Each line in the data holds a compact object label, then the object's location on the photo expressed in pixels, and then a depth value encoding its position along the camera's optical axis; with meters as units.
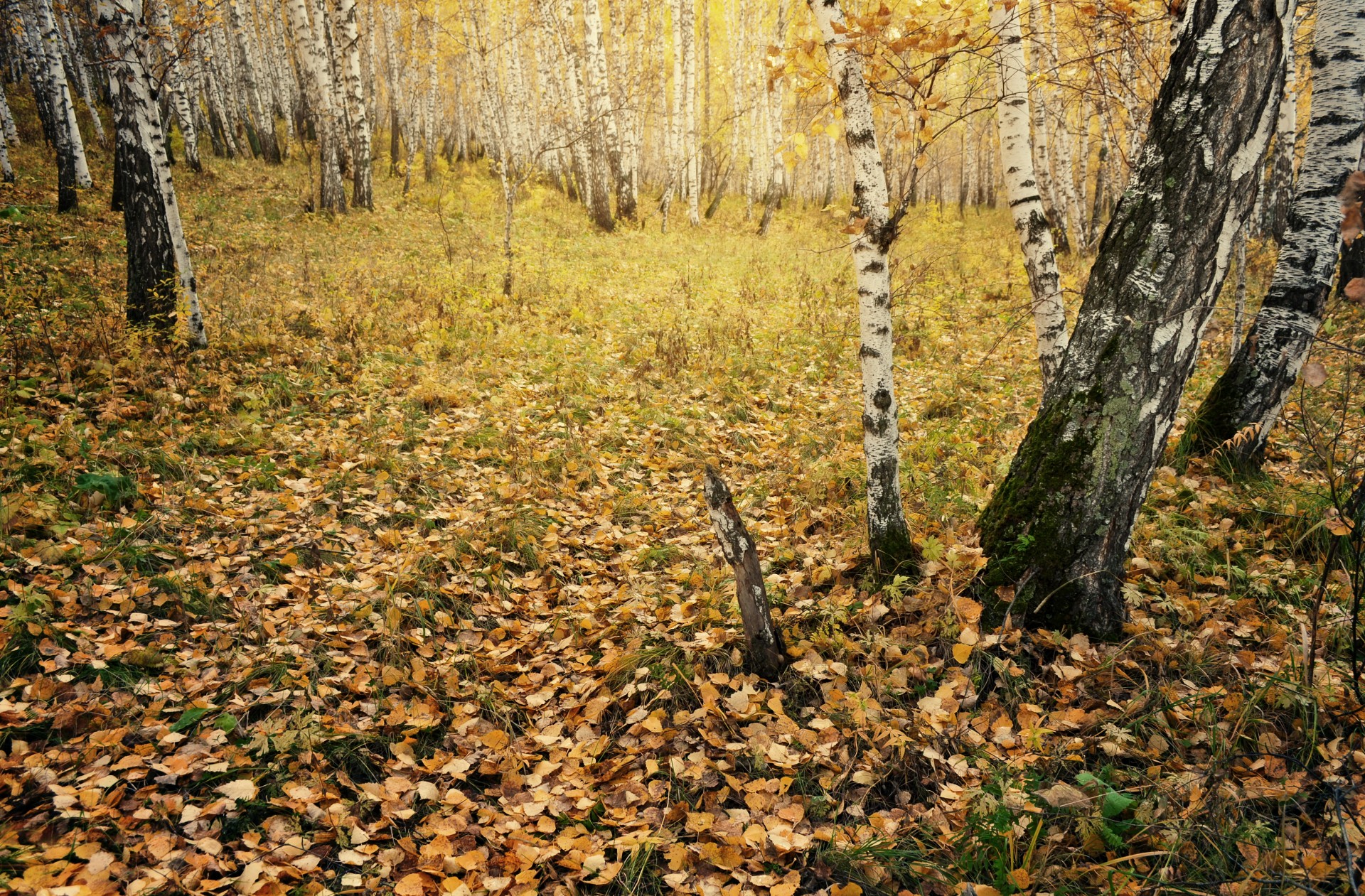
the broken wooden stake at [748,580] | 3.50
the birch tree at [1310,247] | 4.61
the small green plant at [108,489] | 4.71
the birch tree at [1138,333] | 2.82
